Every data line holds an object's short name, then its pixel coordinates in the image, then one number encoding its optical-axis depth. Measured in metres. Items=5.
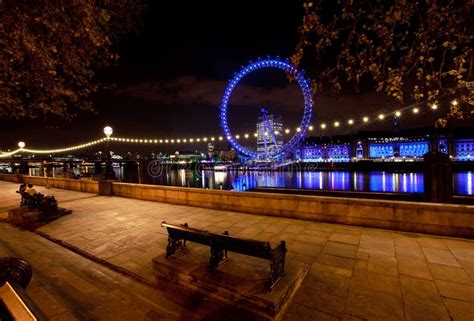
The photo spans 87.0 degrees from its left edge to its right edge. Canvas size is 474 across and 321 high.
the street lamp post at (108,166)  15.15
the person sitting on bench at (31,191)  9.22
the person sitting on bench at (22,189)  9.52
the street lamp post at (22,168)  32.28
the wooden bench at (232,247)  3.51
